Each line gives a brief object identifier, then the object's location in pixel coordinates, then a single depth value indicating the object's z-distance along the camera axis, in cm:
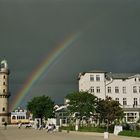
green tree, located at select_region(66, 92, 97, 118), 8794
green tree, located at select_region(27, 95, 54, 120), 11119
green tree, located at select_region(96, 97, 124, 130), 7888
